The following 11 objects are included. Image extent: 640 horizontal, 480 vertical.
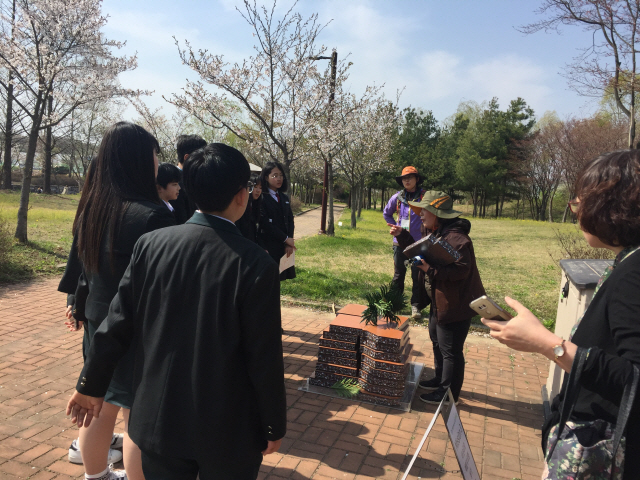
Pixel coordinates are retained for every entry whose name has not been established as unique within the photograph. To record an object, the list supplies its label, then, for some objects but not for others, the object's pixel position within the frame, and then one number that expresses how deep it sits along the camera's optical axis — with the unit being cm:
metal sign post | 216
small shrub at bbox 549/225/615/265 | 840
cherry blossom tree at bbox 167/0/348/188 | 1062
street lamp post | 1518
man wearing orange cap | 623
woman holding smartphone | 134
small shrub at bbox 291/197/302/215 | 3245
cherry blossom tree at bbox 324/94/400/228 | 2241
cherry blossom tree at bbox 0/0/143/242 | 1051
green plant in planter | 414
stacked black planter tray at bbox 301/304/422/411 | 393
